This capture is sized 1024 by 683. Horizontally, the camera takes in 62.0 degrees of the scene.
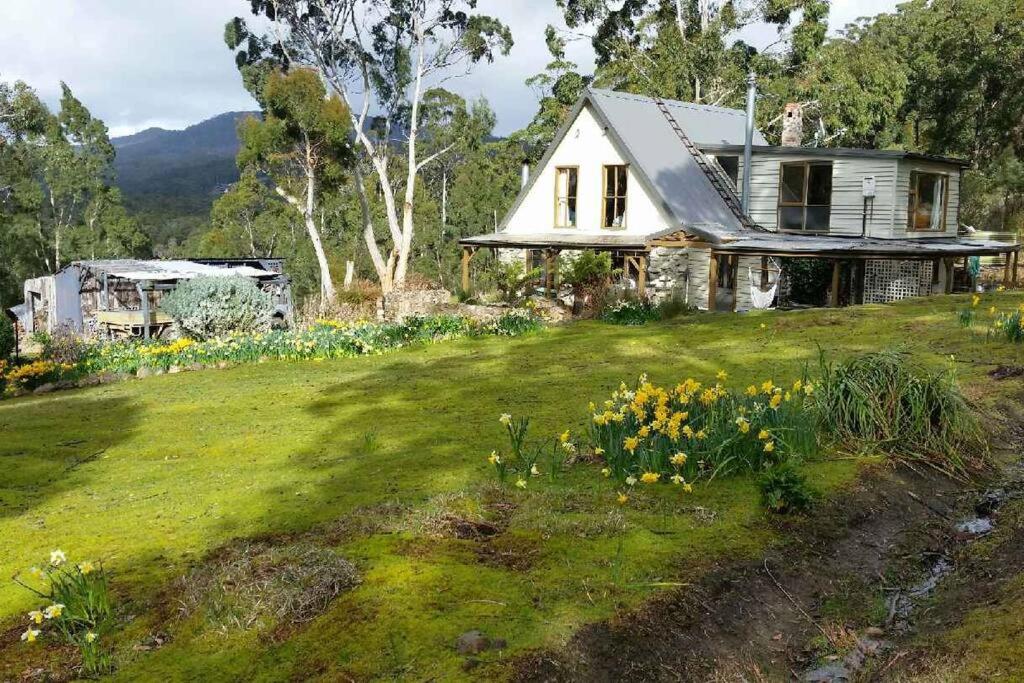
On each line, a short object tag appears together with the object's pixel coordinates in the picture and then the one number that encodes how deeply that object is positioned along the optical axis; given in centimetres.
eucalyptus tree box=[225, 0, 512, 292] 3956
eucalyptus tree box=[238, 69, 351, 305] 3697
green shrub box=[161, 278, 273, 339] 1930
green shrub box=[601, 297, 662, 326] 1939
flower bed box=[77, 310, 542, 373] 1583
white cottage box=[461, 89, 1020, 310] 2466
